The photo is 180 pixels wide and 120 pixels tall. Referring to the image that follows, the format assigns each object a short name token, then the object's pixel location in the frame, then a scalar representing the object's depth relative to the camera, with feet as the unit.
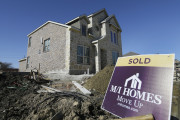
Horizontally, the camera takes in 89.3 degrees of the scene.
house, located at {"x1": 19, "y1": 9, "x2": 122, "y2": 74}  30.66
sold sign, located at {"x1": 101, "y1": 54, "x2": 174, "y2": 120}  4.83
